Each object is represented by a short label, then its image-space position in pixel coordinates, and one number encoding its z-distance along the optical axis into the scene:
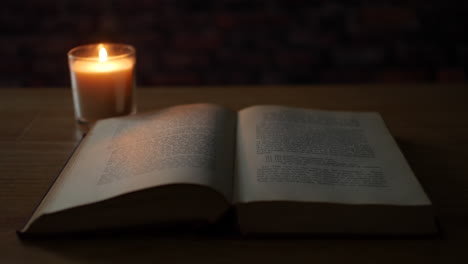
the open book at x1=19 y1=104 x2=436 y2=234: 0.55
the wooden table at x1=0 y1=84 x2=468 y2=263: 0.54
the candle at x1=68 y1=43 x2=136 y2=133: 0.87
